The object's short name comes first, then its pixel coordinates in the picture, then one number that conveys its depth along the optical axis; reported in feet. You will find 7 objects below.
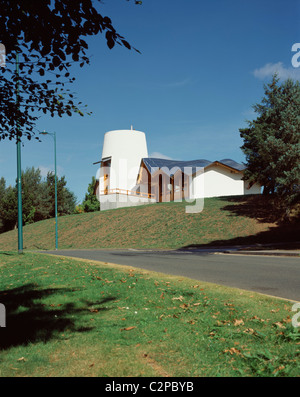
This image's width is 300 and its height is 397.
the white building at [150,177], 153.07
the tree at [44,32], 14.32
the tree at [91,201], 194.67
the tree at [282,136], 77.36
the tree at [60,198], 215.51
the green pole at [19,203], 50.39
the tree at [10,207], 189.67
